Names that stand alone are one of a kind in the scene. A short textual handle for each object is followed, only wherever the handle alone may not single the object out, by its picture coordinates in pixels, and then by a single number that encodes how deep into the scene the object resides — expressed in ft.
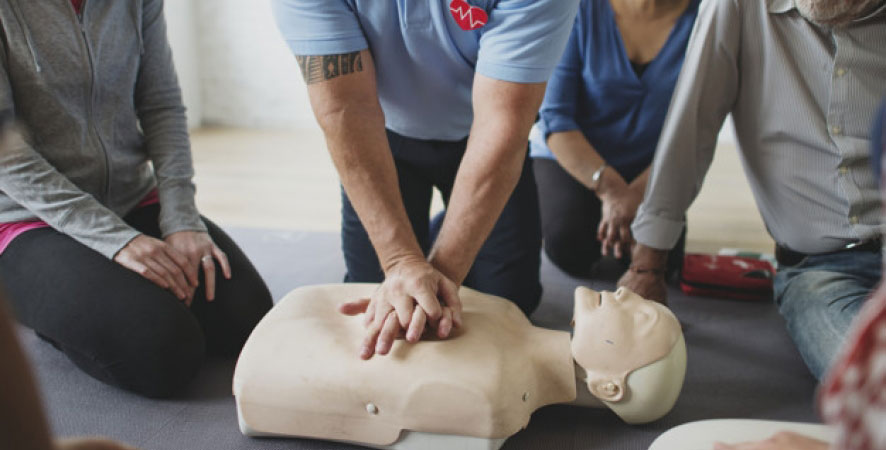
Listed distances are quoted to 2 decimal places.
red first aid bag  6.49
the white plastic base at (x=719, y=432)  3.54
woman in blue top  6.36
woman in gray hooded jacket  4.55
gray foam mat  4.38
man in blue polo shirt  4.32
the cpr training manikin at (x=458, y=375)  3.92
